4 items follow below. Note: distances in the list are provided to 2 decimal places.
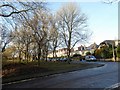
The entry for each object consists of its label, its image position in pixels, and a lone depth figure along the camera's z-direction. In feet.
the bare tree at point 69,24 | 79.07
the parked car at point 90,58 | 94.06
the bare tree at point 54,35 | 76.07
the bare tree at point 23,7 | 28.02
